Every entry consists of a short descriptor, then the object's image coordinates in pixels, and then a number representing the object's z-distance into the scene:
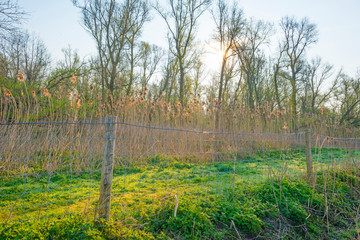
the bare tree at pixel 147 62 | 17.04
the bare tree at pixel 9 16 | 7.46
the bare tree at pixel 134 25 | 13.37
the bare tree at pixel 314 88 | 19.28
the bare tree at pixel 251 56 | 15.47
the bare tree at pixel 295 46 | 16.94
